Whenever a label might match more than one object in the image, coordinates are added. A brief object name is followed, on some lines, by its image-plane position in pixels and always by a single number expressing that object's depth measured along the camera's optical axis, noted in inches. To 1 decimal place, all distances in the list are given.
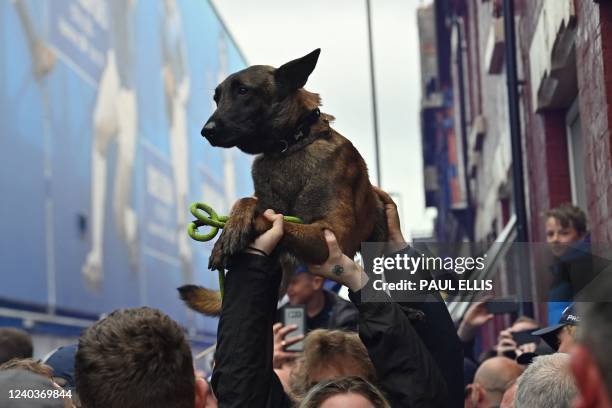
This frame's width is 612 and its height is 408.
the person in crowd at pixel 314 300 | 260.4
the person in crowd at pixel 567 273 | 134.2
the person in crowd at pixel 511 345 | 253.2
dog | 144.6
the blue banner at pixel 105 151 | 503.5
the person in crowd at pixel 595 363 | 56.3
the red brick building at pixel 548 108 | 269.4
